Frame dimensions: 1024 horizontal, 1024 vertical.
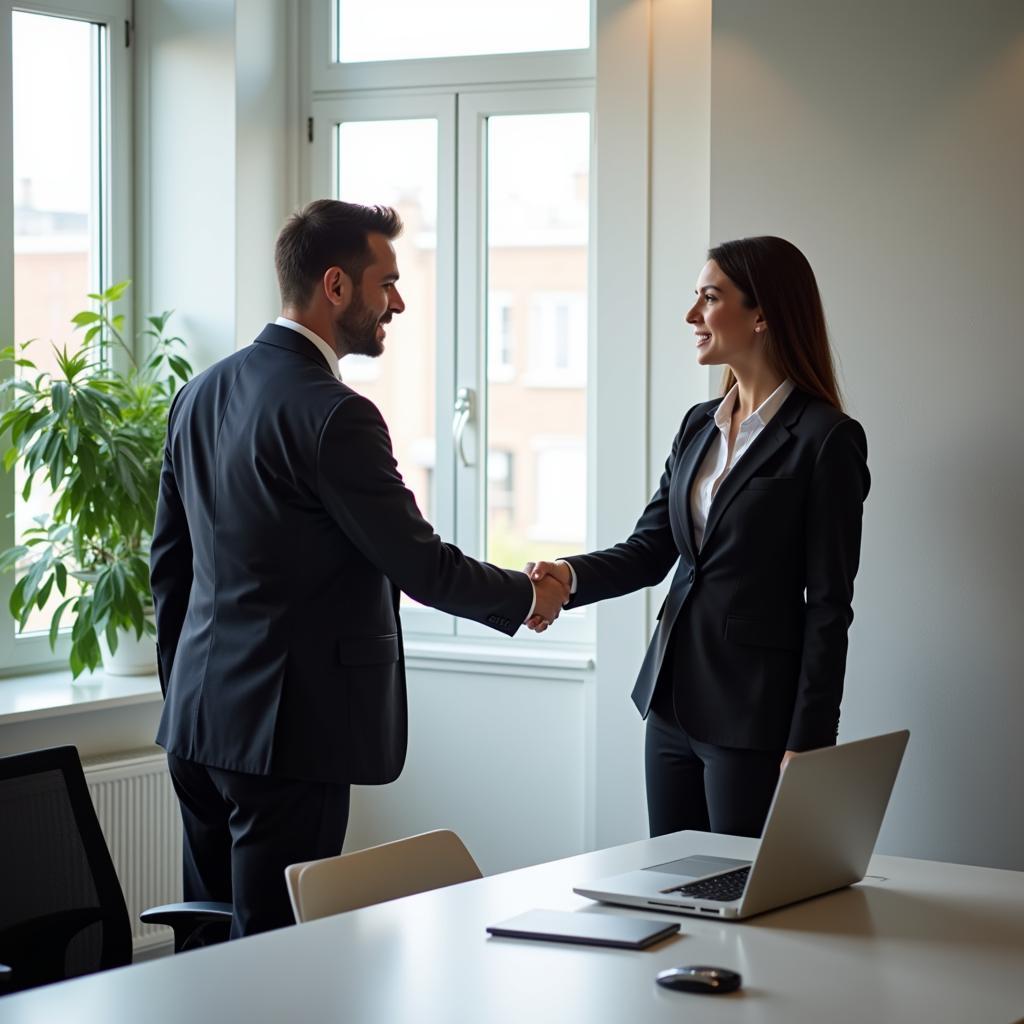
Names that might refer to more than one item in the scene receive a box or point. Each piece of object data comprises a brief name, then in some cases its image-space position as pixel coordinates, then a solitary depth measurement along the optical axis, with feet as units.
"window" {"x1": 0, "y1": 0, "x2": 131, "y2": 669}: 13.98
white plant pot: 13.97
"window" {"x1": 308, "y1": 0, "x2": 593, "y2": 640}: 14.29
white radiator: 13.07
